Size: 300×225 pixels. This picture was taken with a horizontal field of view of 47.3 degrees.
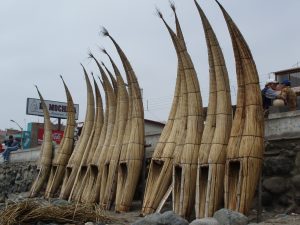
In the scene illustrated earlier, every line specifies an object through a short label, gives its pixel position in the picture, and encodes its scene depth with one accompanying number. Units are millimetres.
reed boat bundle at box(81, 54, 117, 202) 7914
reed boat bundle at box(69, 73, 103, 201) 8350
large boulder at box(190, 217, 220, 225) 4569
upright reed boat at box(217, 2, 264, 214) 5373
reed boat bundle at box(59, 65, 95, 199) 8745
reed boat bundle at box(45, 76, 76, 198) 9282
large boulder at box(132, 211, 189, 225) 4869
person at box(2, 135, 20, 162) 13178
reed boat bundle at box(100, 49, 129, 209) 7514
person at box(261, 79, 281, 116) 6426
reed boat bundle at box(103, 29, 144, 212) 7140
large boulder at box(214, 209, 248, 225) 4752
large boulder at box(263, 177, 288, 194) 5681
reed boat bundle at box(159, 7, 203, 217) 6081
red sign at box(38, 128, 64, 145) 13822
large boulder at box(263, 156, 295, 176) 5681
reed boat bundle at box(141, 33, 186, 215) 6466
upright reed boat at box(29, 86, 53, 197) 9656
